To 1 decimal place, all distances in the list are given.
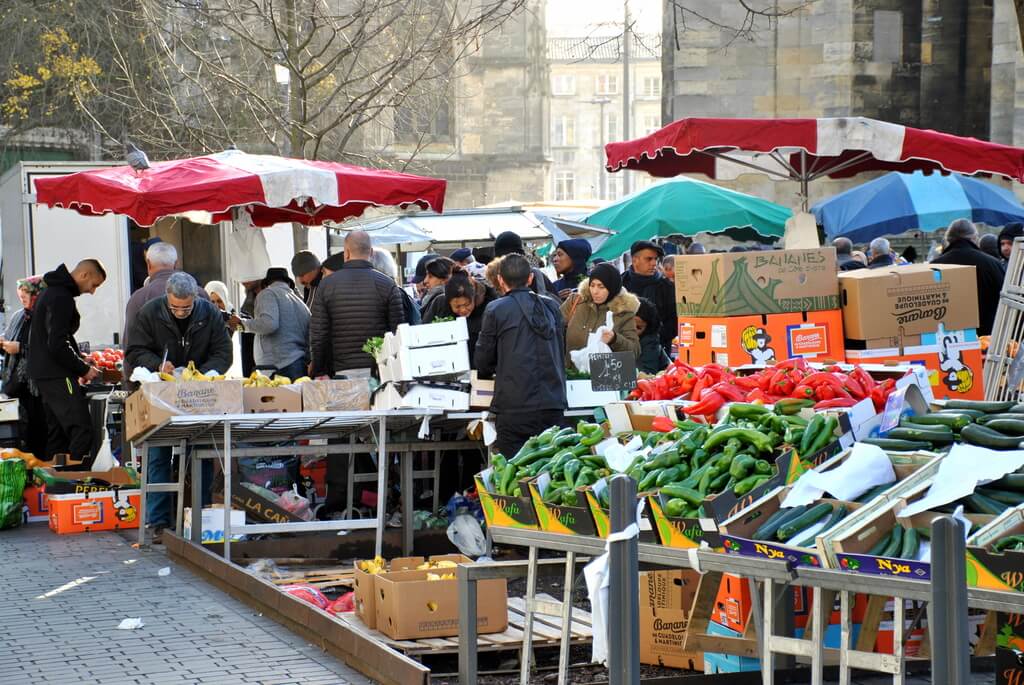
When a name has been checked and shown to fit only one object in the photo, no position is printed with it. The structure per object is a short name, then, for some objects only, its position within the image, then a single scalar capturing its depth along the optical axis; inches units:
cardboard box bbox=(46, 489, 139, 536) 446.6
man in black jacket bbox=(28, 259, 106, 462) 480.7
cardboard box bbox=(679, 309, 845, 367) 383.2
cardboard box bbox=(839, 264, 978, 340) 385.1
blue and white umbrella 713.0
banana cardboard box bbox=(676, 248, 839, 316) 383.9
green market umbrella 708.0
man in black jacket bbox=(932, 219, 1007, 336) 521.0
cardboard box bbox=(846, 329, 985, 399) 387.9
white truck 704.4
